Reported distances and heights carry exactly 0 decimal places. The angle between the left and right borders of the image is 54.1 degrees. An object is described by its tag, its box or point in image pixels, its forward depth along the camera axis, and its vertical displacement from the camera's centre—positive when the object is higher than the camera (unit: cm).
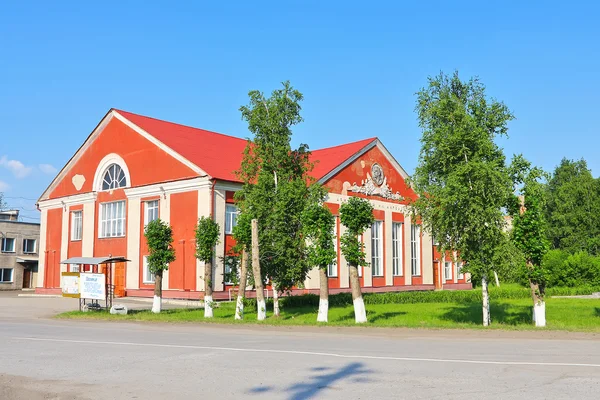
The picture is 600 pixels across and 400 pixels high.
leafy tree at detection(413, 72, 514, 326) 2038 +311
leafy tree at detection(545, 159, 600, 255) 6656 +536
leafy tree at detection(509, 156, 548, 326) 2014 +117
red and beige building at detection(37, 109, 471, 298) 3247 +379
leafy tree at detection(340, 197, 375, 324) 2144 +101
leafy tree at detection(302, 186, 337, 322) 2208 +95
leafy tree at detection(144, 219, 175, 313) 2656 +41
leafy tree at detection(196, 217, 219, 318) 2519 +96
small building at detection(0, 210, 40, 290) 5222 +83
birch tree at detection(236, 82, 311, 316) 2417 +292
